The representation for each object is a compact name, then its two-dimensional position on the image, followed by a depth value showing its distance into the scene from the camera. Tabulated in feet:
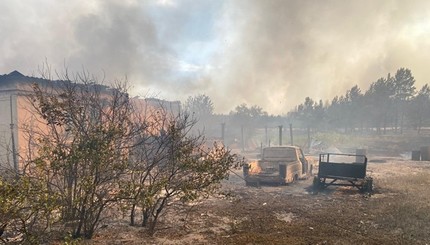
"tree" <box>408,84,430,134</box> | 159.58
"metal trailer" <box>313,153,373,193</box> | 36.14
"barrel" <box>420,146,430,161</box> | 79.10
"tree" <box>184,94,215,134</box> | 212.80
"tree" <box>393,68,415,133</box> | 182.50
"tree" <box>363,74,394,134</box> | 177.88
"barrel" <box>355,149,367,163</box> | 81.51
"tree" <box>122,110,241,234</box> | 20.87
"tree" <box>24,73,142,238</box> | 18.06
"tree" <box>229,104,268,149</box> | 156.76
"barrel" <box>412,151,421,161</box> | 80.64
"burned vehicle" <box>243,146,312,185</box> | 41.18
